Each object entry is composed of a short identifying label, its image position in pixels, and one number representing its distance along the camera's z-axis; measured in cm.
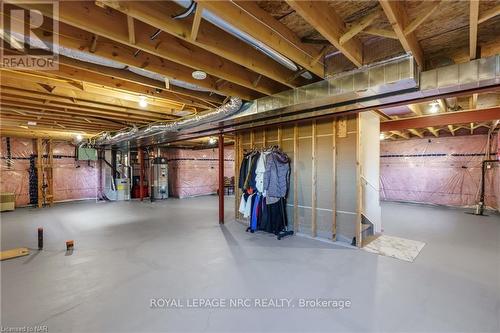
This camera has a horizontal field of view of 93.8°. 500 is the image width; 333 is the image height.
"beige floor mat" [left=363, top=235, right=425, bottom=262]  329
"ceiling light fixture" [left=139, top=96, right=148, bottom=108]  378
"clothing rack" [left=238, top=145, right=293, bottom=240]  414
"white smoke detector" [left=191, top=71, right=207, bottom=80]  275
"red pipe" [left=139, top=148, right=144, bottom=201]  868
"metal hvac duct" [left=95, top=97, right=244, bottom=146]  371
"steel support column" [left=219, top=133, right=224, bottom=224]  504
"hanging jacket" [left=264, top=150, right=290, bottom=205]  412
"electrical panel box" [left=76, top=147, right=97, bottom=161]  851
